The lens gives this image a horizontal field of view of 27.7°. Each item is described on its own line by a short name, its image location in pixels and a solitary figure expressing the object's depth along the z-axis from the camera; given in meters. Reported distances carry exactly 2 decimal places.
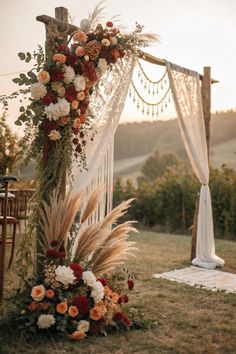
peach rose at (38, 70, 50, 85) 3.27
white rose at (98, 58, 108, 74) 3.53
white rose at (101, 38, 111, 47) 3.48
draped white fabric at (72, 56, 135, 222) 3.75
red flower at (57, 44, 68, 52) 3.36
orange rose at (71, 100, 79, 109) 3.35
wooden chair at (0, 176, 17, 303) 3.43
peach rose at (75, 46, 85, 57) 3.37
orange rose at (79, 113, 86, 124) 3.46
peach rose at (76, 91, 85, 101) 3.39
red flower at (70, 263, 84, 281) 3.16
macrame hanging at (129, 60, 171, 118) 4.41
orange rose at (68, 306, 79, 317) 3.05
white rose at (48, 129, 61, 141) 3.29
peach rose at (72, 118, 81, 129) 3.38
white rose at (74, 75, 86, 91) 3.36
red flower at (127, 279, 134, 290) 3.38
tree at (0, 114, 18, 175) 6.42
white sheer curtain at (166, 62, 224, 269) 5.20
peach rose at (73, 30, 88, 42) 3.40
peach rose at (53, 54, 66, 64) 3.29
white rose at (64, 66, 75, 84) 3.32
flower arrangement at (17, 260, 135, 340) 3.04
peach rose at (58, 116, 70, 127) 3.32
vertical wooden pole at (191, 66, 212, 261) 5.60
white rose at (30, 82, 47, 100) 3.26
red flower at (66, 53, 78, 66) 3.37
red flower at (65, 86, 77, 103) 3.34
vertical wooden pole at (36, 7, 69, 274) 3.39
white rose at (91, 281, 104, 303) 3.16
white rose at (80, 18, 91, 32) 3.55
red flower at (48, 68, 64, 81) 3.30
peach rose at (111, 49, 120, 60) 3.59
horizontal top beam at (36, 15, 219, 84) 3.38
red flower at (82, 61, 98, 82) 3.41
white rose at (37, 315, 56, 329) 2.98
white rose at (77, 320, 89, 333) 3.03
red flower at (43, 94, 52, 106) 3.28
